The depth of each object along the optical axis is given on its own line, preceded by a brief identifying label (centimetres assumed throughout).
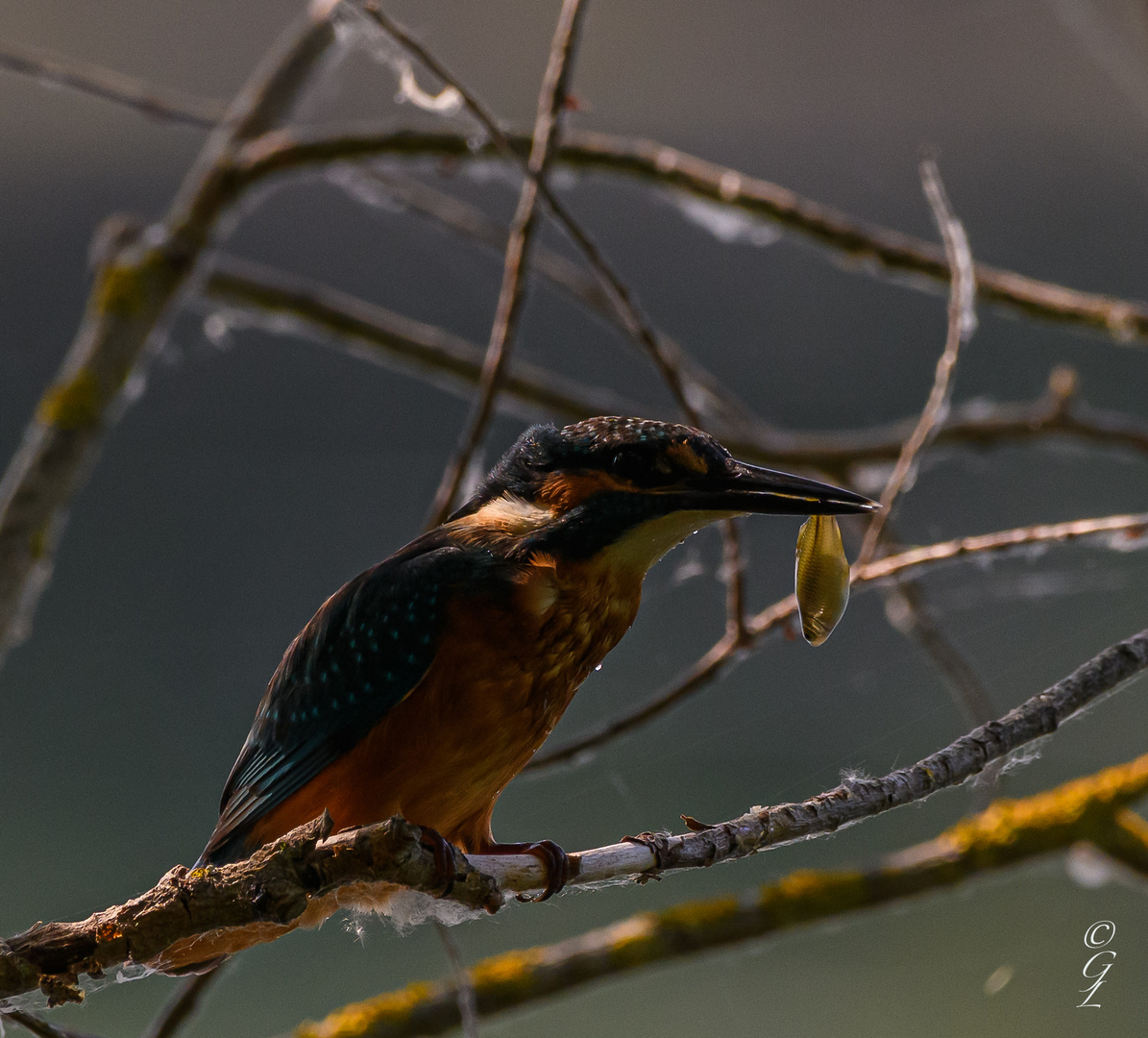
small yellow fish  395
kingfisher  398
